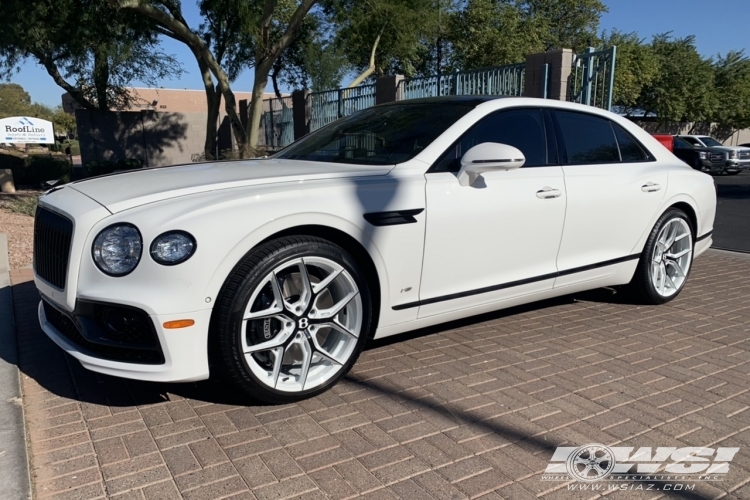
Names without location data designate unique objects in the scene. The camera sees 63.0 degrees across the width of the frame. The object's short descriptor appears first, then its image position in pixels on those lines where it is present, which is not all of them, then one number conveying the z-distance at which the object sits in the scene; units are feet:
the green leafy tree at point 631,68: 110.83
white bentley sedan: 9.34
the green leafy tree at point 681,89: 120.26
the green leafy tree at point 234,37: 44.53
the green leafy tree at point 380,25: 52.81
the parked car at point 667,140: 25.53
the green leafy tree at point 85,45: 41.86
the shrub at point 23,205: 33.68
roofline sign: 46.80
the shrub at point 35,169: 58.75
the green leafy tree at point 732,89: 126.62
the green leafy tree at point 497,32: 101.04
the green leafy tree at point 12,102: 178.70
